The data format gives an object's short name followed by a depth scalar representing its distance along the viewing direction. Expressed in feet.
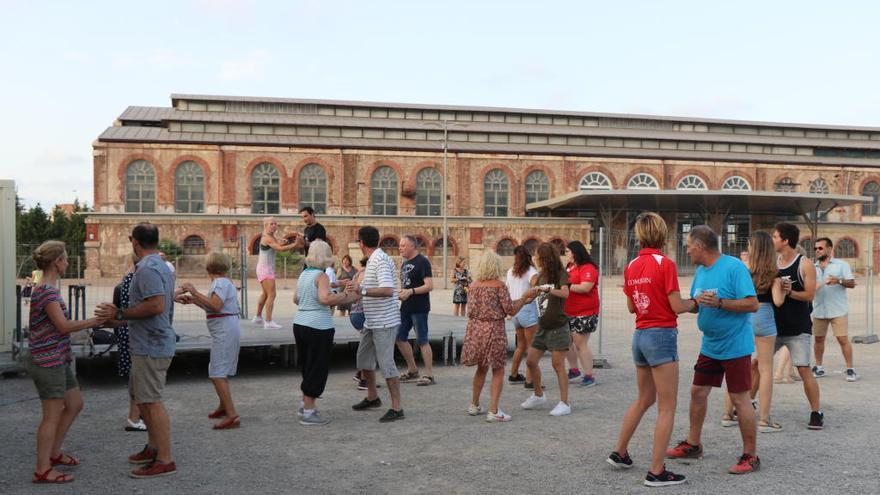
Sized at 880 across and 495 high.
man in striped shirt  23.07
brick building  127.13
